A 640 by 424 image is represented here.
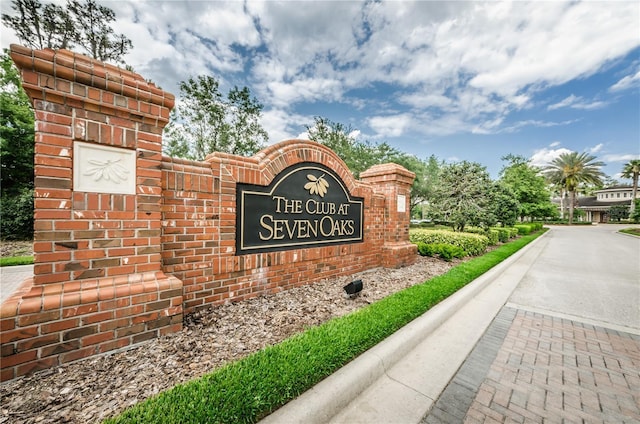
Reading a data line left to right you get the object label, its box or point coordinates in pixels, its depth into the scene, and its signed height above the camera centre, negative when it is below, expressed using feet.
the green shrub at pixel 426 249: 24.88 -3.97
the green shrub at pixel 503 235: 43.88 -4.34
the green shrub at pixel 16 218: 33.45 -1.74
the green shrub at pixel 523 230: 62.69 -4.76
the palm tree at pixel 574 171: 120.57 +20.30
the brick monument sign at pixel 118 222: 6.48 -0.53
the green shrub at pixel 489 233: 37.67 -3.37
